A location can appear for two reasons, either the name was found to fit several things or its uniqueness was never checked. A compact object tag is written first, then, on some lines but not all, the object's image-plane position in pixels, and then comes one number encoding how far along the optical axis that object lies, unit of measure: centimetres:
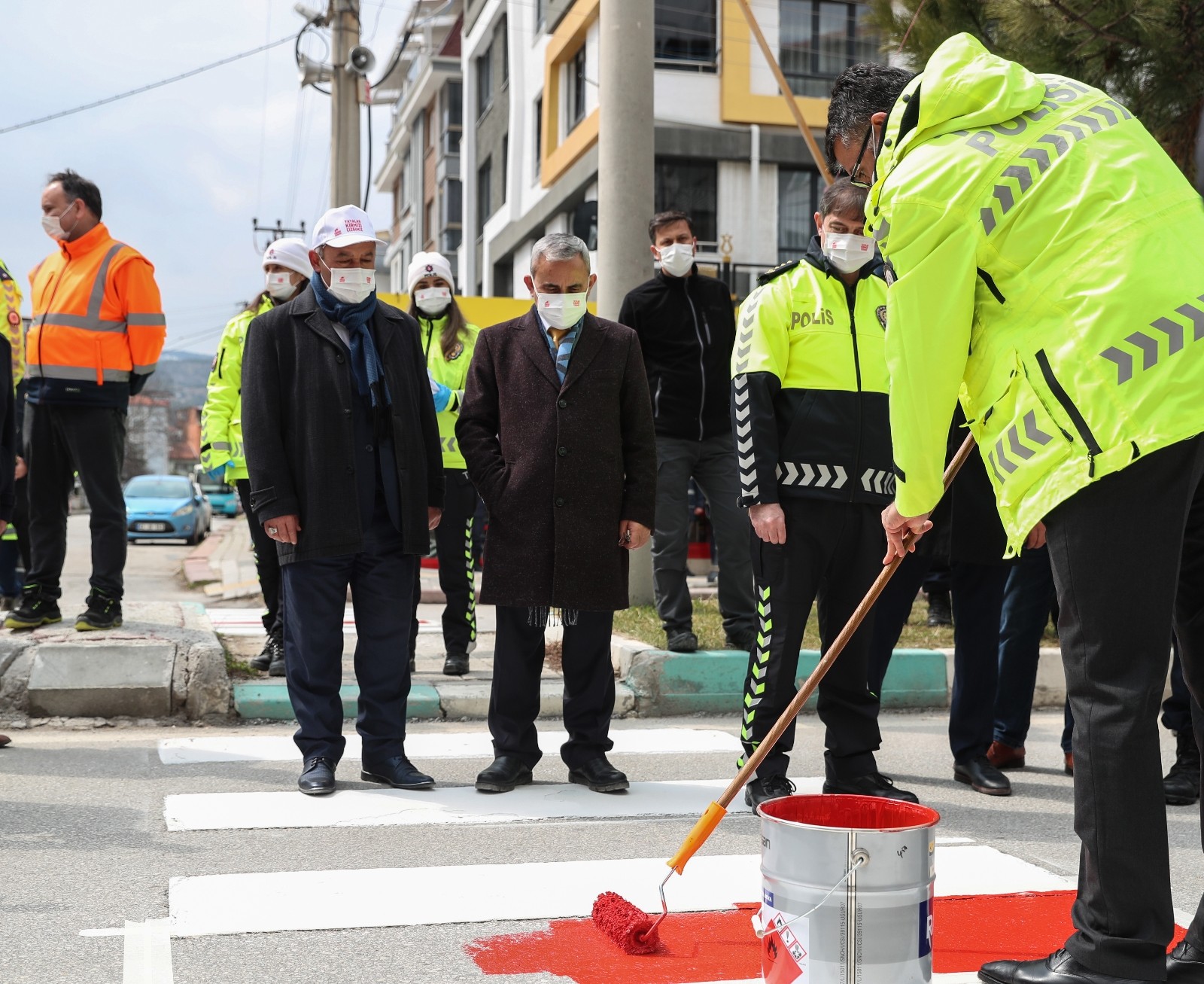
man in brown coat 521
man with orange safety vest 673
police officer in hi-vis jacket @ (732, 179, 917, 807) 487
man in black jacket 730
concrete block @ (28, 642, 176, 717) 615
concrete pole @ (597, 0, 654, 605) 877
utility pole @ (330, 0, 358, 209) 1596
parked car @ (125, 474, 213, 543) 2939
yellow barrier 1455
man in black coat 514
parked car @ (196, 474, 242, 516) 4634
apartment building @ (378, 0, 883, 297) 2270
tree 784
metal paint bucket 275
